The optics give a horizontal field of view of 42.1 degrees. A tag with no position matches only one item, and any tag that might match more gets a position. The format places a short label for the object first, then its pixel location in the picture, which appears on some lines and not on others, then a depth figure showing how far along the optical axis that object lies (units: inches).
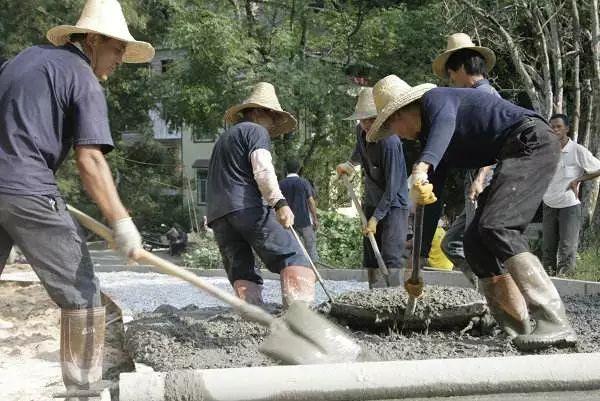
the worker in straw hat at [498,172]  150.0
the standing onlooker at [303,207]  433.7
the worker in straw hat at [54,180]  135.0
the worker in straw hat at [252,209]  203.6
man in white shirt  330.6
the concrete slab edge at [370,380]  114.7
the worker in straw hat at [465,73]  220.5
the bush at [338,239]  487.2
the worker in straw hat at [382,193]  242.5
